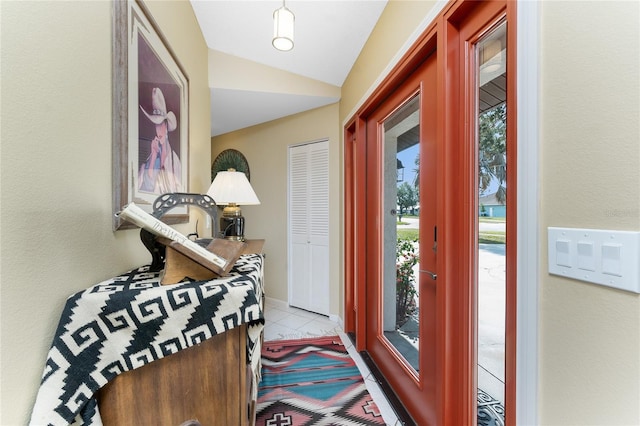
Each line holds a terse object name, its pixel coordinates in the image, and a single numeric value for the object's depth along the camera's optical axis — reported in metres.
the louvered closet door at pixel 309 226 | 3.01
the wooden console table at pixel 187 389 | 0.69
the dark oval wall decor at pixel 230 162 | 3.62
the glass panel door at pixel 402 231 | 1.53
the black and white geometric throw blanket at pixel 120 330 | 0.61
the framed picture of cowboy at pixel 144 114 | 0.92
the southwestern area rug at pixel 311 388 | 1.54
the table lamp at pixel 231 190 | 1.79
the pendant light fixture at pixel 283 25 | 1.30
